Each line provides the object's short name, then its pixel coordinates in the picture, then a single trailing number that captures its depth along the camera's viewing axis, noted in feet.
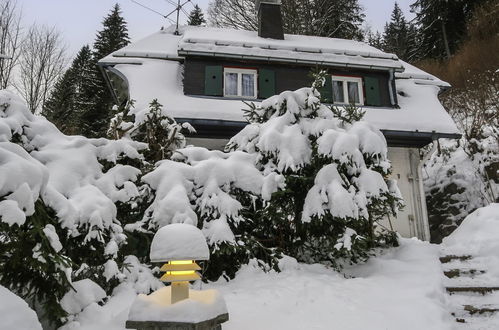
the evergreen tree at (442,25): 82.33
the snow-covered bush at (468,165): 37.35
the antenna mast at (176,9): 42.24
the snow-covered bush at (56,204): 9.41
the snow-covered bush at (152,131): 20.15
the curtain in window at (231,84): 33.76
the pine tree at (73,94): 53.52
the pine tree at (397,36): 96.32
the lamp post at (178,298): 8.44
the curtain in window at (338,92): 35.42
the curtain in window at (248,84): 33.94
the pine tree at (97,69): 74.33
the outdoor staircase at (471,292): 13.64
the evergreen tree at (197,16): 94.89
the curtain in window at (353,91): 35.58
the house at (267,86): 30.78
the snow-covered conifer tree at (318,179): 17.20
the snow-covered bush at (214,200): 15.96
